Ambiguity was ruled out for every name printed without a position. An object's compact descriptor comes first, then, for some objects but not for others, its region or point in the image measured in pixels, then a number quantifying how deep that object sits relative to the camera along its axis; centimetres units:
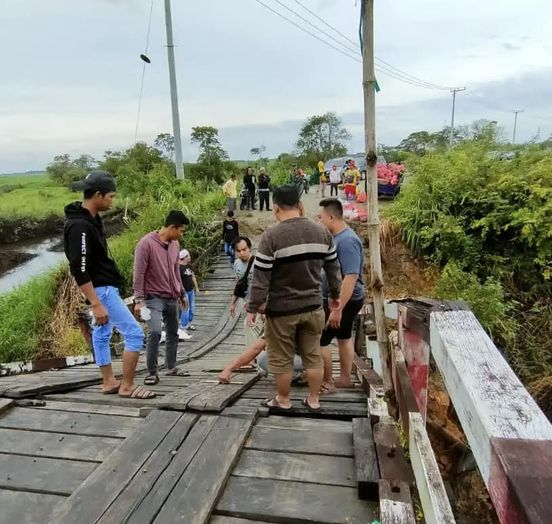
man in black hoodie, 317
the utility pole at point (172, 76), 1358
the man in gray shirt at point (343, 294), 354
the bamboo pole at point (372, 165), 360
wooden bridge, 115
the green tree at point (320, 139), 3769
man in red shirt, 390
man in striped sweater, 284
